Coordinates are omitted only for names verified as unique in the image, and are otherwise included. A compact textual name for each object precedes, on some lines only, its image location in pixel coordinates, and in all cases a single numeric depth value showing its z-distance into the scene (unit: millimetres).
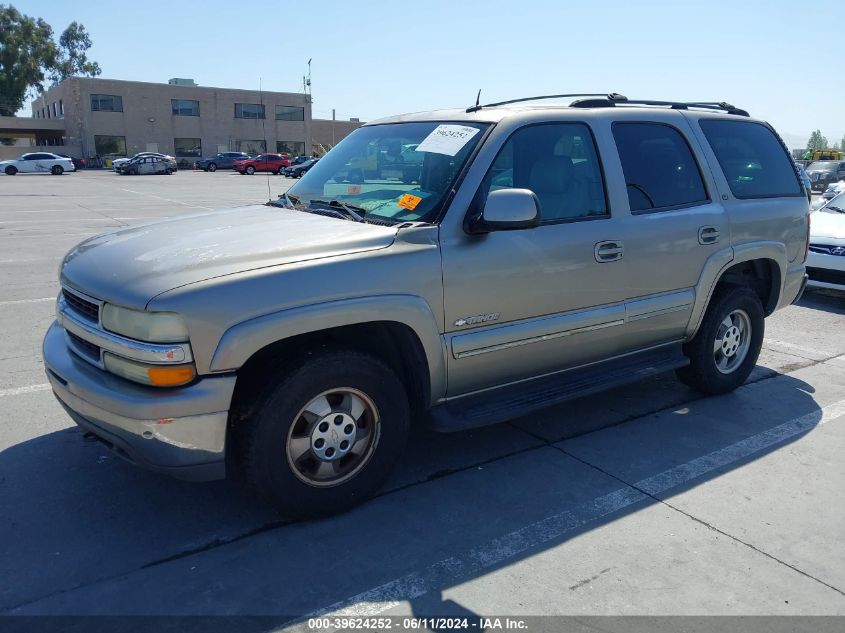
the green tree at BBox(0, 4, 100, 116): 75188
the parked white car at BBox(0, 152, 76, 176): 45562
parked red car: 52688
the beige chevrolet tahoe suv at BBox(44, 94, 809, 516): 2906
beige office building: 59219
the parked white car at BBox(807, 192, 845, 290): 8266
